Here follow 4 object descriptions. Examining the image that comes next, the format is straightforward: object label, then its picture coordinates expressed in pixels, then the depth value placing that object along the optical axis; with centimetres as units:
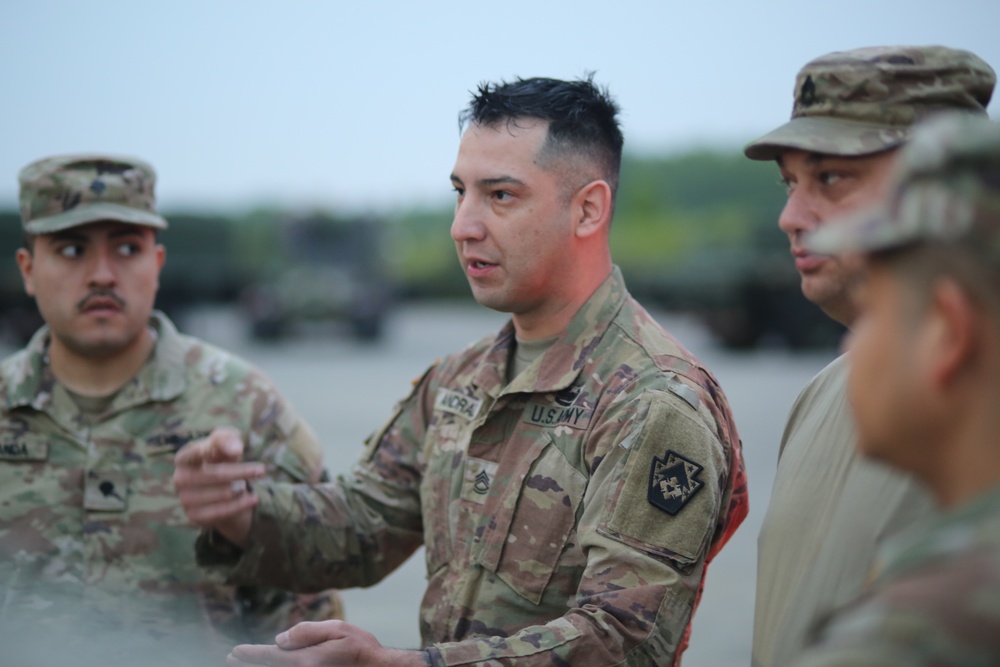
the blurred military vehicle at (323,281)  1995
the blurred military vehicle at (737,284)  1819
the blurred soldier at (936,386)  108
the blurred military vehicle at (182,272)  1791
